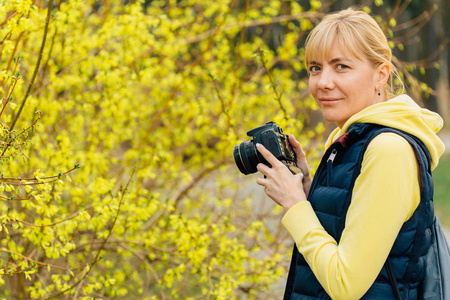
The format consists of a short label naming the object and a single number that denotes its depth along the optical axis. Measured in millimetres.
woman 3702
